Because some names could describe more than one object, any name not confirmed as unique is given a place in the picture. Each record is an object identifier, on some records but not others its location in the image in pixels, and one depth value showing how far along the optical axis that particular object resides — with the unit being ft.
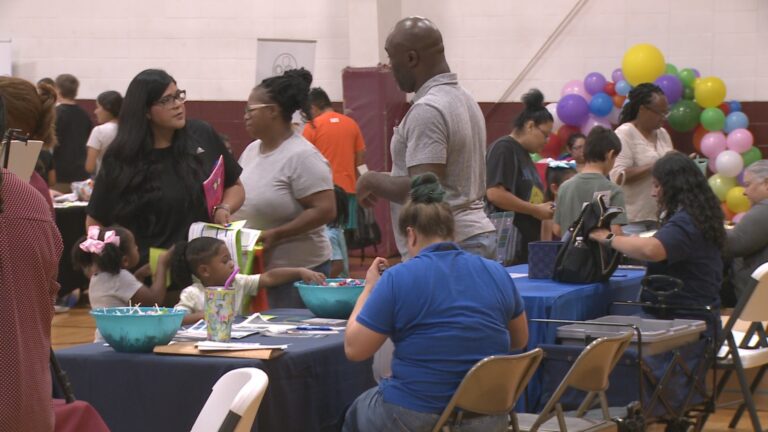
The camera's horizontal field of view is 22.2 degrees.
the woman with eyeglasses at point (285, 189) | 21.89
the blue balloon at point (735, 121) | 50.13
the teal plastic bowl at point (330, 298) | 19.88
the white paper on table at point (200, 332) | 17.72
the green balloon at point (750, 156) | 49.74
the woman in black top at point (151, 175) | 20.04
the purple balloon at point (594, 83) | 52.17
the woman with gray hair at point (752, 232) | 28.55
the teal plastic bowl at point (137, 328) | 16.32
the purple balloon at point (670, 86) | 49.69
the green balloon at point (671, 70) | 51.33
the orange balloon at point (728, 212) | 49.12
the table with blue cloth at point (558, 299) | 21.13
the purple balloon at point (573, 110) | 51.24
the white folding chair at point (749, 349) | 23.52
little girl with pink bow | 18.85
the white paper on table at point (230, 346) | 16.25
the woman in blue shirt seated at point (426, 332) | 16.19
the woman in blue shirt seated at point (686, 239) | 23.38
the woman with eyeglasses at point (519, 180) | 29.12
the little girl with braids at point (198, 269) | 19.03
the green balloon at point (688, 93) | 51.24
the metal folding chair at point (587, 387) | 18.24
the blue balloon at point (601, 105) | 50.84
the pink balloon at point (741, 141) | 49.12
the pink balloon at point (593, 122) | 51.07
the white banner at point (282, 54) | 56.65
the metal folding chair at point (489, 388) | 15.96
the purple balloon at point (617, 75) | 52.48
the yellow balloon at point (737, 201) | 48.14
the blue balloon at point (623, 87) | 50.67
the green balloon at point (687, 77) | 51.07
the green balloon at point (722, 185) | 48.98
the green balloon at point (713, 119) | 50.09
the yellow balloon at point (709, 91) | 49.96
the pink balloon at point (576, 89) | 52.97
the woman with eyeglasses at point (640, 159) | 32.40
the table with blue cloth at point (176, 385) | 15.92
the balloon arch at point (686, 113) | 49.07
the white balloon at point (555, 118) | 52.63
